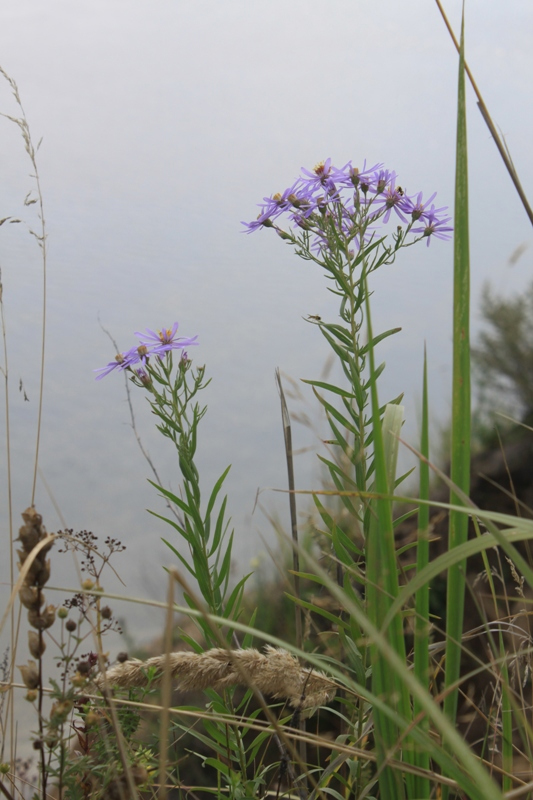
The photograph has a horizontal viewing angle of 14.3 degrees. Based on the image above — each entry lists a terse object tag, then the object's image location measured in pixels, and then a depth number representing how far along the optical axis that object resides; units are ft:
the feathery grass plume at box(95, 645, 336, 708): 3.47
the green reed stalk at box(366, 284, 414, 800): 3.37
